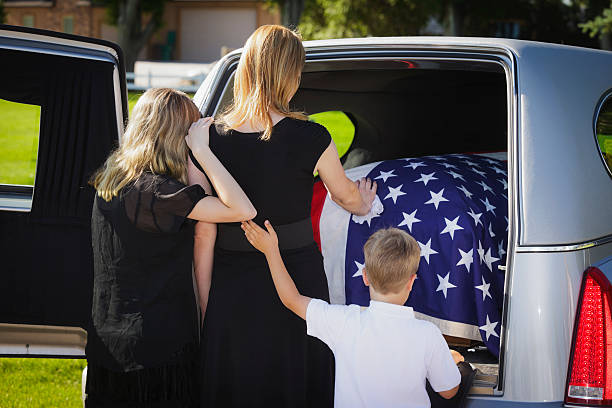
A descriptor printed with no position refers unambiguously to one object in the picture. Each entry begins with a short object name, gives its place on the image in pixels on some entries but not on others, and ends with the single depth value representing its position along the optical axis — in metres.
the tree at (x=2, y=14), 35.59
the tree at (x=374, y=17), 31.19
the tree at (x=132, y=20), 31.78
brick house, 43.75
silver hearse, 2.32
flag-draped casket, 3.16
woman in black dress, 2.56
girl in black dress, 2.50
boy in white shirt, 2.32
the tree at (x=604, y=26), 25.78
